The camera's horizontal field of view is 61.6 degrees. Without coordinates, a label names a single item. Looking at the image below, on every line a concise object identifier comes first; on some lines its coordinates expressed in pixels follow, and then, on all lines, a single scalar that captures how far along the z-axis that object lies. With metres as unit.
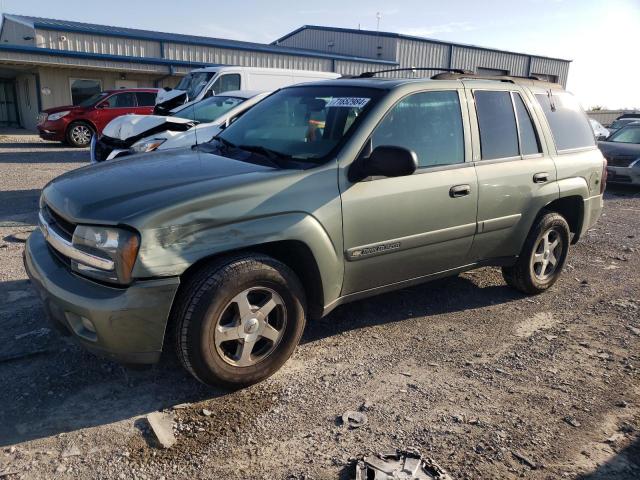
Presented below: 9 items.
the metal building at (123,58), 21.50
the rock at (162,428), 2.70
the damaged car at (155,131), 7.69
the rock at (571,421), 3.02
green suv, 2.80
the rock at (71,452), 2.60
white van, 12.12
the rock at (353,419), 2.92
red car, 15.75
